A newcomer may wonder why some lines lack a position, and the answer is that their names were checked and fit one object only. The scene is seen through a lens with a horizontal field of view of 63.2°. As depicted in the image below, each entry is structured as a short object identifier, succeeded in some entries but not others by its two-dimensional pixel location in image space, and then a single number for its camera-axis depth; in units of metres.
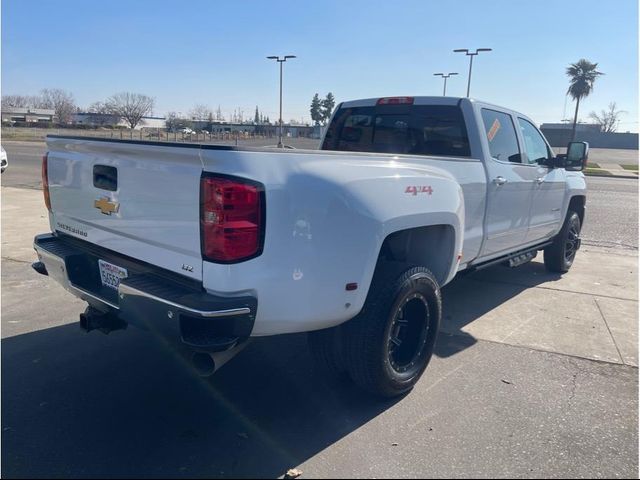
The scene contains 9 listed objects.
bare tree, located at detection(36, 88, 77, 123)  83.45
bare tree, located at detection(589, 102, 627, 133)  97.19
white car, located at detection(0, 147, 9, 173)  16.00
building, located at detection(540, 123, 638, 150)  73.81
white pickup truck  2.49
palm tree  57.72
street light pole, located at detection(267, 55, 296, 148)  35.12
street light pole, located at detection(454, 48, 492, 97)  33.47
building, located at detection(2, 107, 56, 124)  85.80
